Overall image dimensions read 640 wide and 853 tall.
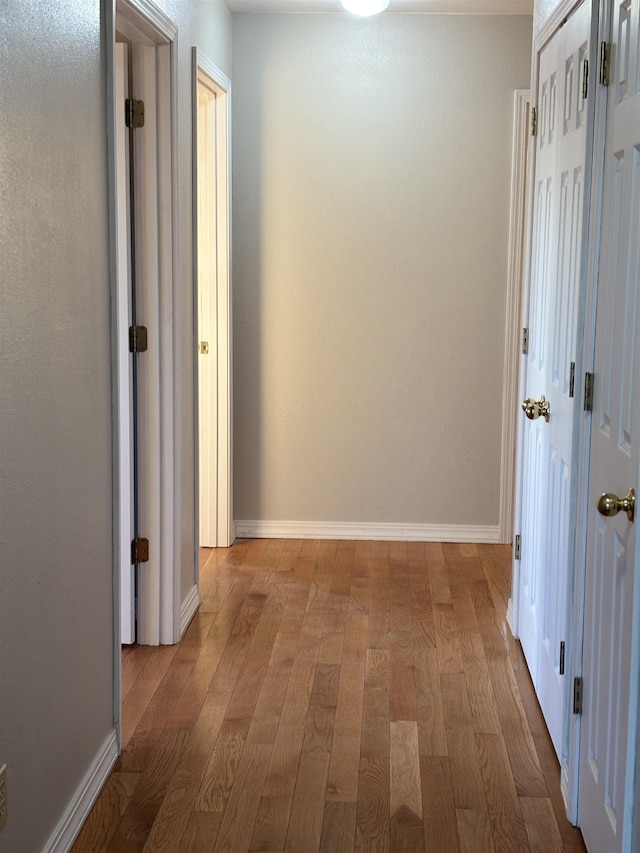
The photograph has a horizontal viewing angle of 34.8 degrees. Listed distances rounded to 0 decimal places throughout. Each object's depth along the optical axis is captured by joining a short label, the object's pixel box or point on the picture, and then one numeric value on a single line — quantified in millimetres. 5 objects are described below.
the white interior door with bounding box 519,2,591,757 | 2801
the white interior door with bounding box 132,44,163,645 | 3480
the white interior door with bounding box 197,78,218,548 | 4715
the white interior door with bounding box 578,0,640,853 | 1980
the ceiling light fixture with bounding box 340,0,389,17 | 4348
